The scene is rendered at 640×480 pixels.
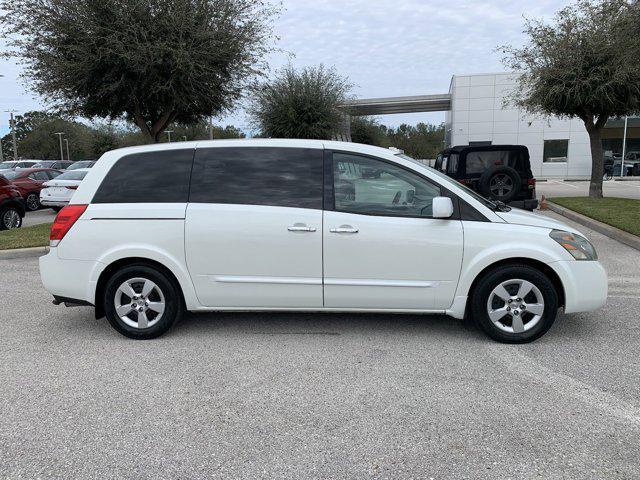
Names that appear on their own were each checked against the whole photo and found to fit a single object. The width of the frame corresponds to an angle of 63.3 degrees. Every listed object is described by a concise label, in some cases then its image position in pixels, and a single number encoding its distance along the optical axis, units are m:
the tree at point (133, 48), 11.44
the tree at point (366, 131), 49.46
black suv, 11.23
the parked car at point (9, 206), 11.52
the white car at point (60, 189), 14.74
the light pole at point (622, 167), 37.50
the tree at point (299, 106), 29.83
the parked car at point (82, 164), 22.00
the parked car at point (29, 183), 17.06
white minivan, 4.49
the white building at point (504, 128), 40.19
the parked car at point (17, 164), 27.12
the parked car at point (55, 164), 29.95
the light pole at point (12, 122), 51.79
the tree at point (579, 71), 15.23
